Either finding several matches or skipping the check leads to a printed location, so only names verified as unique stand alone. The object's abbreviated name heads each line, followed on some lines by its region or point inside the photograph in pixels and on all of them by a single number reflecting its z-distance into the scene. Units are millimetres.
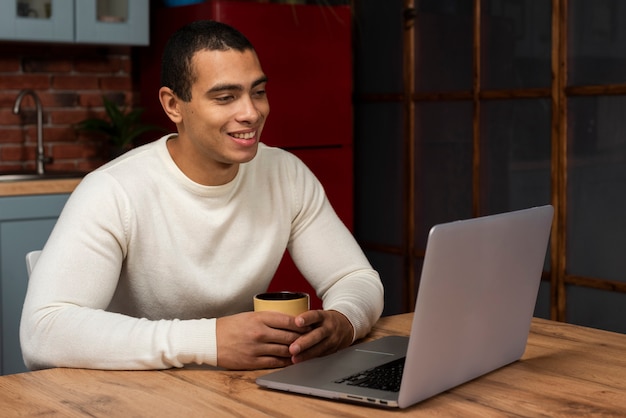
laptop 1271
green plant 3893
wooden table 1295
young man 1543
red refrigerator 3723
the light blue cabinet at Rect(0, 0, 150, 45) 3510
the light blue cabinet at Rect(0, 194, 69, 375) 3338
